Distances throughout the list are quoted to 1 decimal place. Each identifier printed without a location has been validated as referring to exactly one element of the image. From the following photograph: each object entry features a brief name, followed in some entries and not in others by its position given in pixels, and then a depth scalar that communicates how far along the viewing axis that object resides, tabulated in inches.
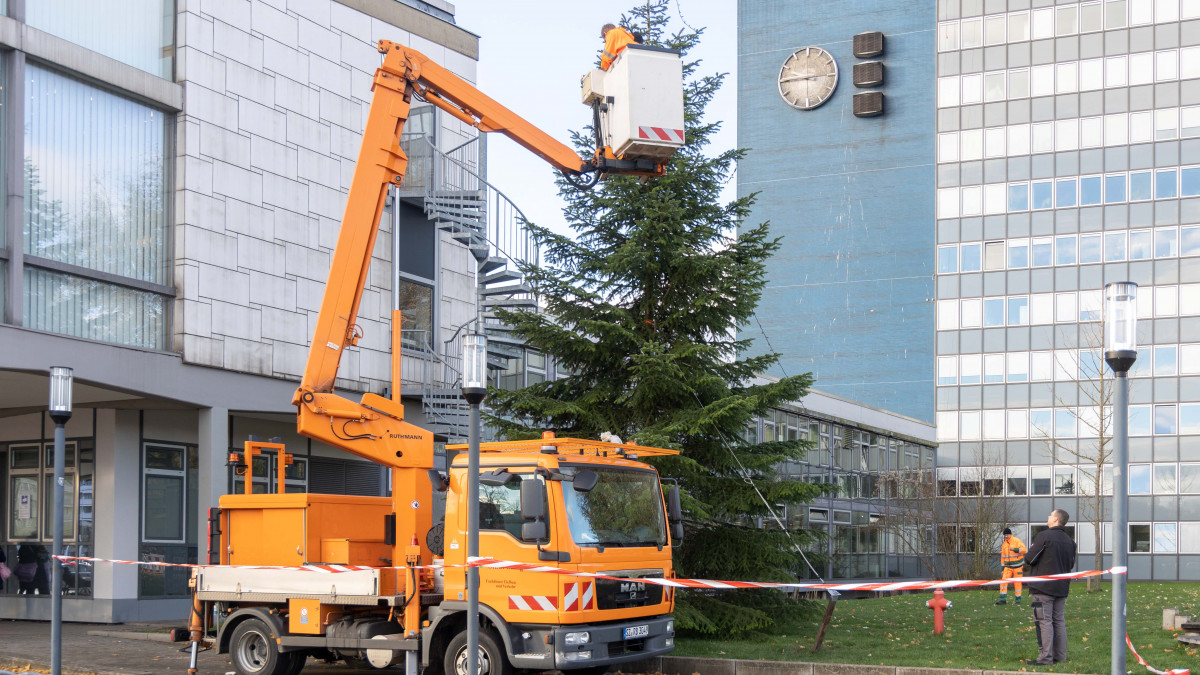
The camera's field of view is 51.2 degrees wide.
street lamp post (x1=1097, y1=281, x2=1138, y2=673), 291.7
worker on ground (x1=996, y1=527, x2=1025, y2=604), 1018.1
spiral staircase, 904.9
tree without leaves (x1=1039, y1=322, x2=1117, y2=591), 2122.3
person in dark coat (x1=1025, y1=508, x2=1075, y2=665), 530.6
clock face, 2600.9
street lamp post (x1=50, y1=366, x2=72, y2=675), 483.5
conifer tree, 674.2
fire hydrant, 687.7
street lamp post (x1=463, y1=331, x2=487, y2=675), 392.8
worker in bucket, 497.4
